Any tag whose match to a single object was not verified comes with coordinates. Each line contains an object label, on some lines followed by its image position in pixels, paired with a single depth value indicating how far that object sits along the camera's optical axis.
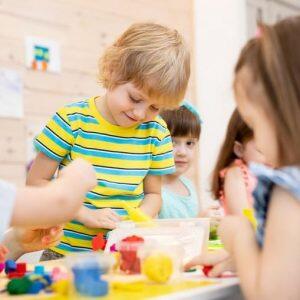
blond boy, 1.24
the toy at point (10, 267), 0.85
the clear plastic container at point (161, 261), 0.71
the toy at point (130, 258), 0.79
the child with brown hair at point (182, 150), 1.64
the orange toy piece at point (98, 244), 1.01
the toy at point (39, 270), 0.79
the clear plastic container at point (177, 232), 0.94
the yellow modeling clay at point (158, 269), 0.71
